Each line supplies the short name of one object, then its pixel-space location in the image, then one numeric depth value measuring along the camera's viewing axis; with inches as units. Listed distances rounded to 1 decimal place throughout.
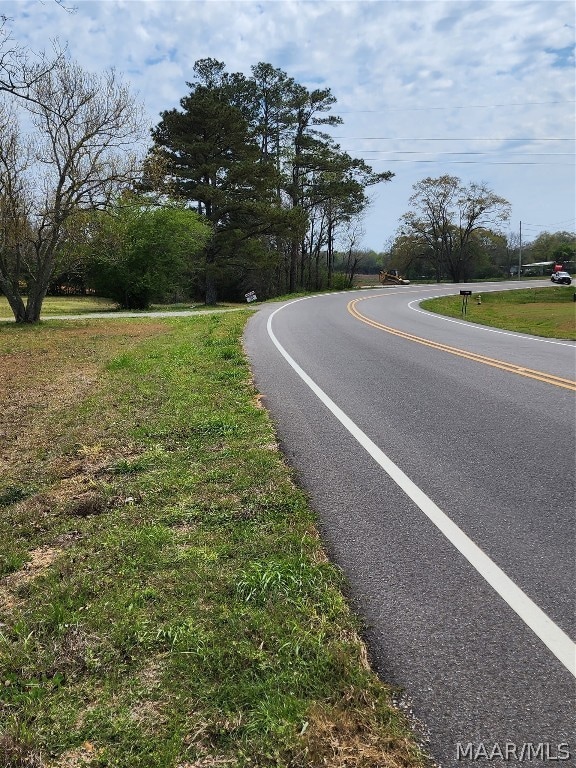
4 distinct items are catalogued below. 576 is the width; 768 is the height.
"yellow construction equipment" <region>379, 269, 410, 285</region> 2608.0
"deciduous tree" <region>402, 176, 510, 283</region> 2780.5
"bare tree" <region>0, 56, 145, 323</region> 733.3
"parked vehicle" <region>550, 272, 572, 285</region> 2263.8
